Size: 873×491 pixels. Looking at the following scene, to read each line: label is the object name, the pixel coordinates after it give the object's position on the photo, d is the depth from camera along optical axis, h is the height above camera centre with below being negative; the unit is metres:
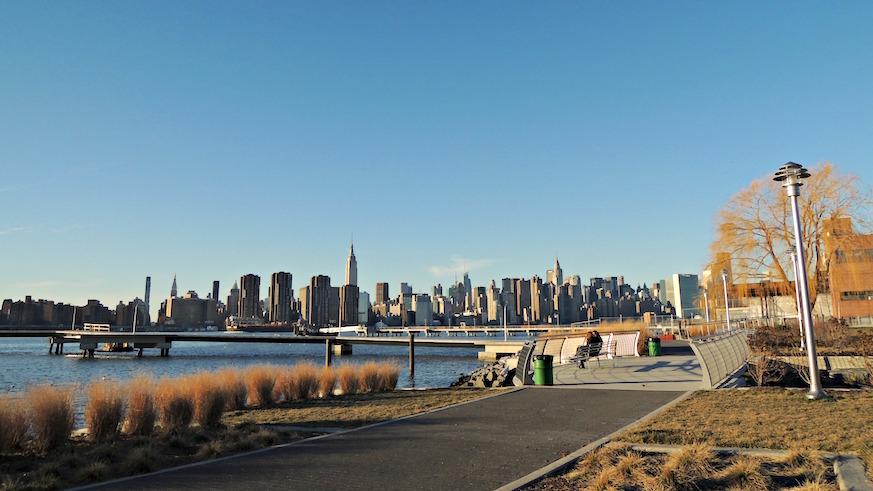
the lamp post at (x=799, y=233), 14.36 +1.88
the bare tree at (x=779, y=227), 36.31 +5.24
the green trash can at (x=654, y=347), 26.24 -1.62
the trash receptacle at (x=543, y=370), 17.94 -1.73
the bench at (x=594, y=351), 22.47 -1.57
